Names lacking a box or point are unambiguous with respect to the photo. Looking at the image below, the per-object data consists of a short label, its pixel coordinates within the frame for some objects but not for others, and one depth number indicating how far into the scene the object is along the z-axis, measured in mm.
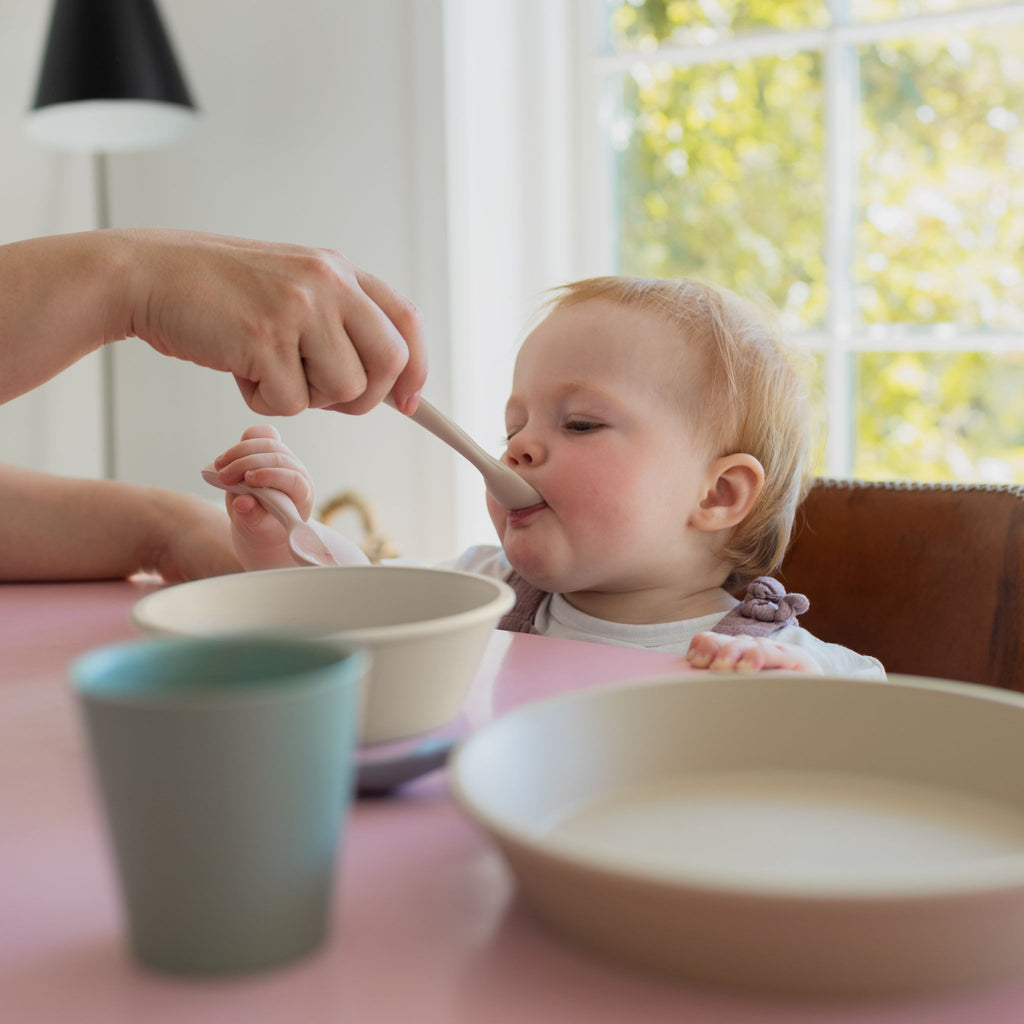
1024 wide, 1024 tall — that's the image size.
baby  1191
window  2389
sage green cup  304
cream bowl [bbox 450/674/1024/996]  302
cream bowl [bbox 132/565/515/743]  495
